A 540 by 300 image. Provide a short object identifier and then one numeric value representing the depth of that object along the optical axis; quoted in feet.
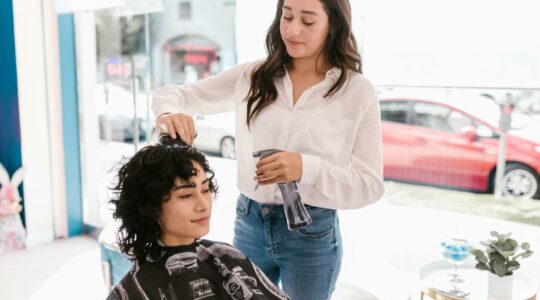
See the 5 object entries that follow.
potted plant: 5.92
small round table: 6.03
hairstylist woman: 4.24
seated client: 3.89
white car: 10.18
